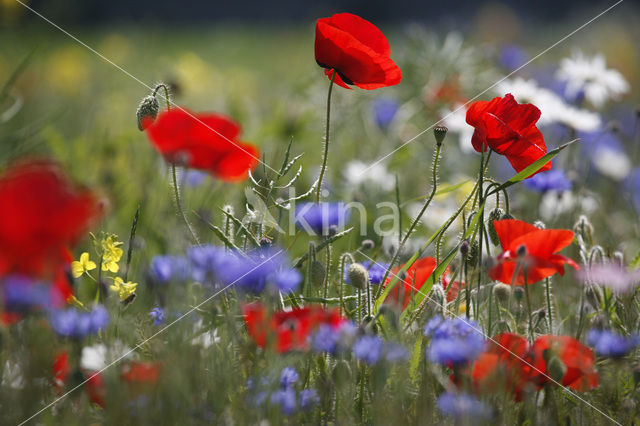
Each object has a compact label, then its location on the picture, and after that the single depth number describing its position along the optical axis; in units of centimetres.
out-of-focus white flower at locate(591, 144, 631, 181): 531
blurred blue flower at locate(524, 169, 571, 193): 389
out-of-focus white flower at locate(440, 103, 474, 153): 438
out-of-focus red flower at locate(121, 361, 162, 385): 357
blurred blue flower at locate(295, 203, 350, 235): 373
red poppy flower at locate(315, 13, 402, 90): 368
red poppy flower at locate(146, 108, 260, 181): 359
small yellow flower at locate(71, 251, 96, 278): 368
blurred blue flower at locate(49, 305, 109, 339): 360
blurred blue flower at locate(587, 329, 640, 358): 363
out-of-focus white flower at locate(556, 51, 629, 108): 476
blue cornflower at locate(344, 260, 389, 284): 374
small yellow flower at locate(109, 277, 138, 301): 367
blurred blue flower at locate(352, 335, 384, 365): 359
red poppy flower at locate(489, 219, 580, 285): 364
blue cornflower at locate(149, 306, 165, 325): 366
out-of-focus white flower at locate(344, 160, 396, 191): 471
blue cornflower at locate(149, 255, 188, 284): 359
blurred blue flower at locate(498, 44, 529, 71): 638
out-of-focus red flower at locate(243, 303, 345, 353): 357
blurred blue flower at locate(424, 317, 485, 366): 357
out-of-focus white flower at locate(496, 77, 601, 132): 406
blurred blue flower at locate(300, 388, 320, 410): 359
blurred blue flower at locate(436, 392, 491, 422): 354
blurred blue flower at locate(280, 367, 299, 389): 360
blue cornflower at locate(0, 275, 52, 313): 351
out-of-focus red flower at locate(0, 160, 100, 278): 346
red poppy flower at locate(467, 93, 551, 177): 366
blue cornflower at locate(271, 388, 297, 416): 357
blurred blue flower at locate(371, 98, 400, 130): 577
